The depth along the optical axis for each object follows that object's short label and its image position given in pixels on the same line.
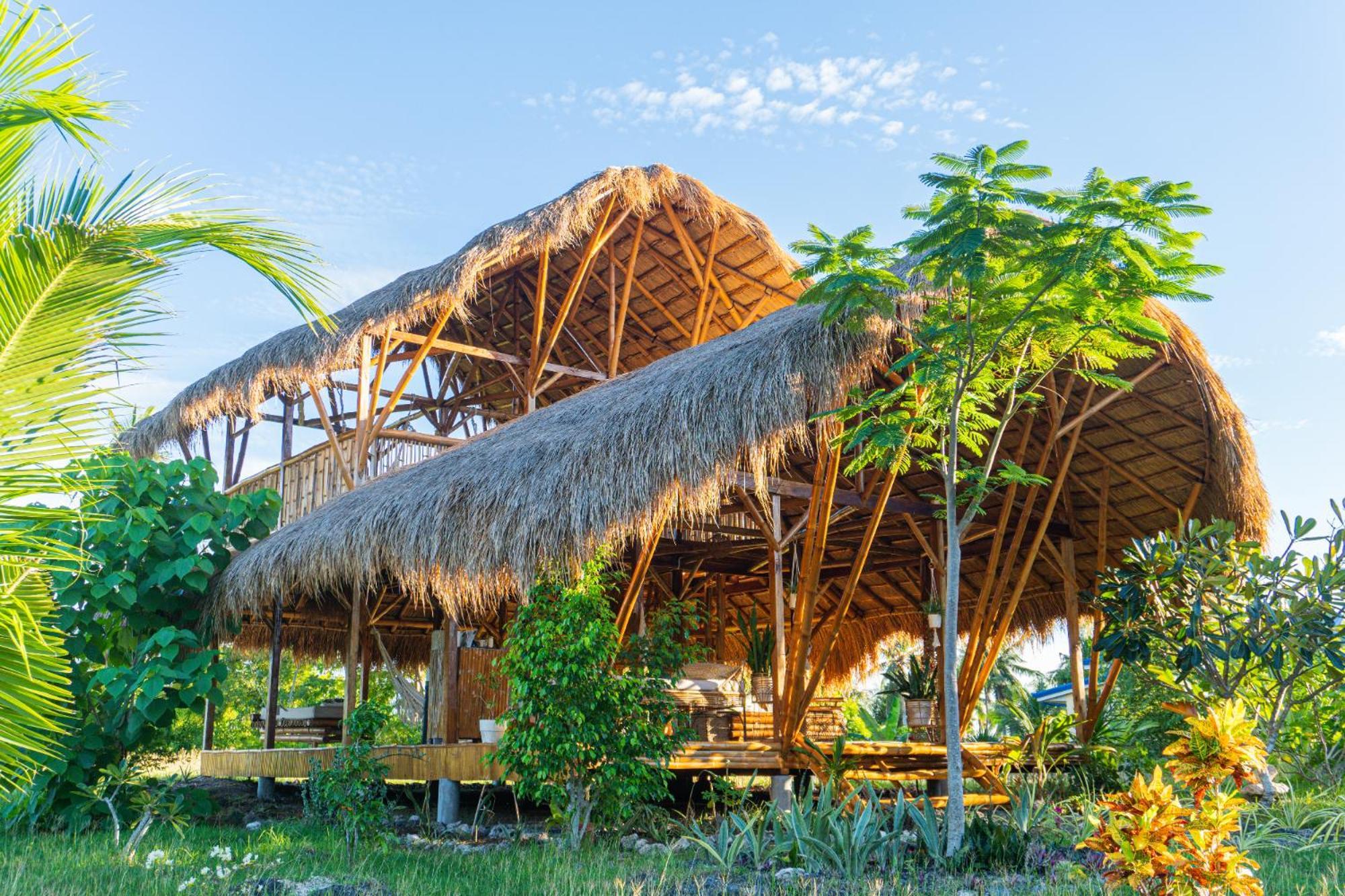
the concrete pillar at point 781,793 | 7.14
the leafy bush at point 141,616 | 7.38
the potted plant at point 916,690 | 8.45
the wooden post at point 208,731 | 11.05
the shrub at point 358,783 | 6.12
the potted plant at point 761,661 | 8.43
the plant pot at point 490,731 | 7.67
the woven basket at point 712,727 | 8.24
